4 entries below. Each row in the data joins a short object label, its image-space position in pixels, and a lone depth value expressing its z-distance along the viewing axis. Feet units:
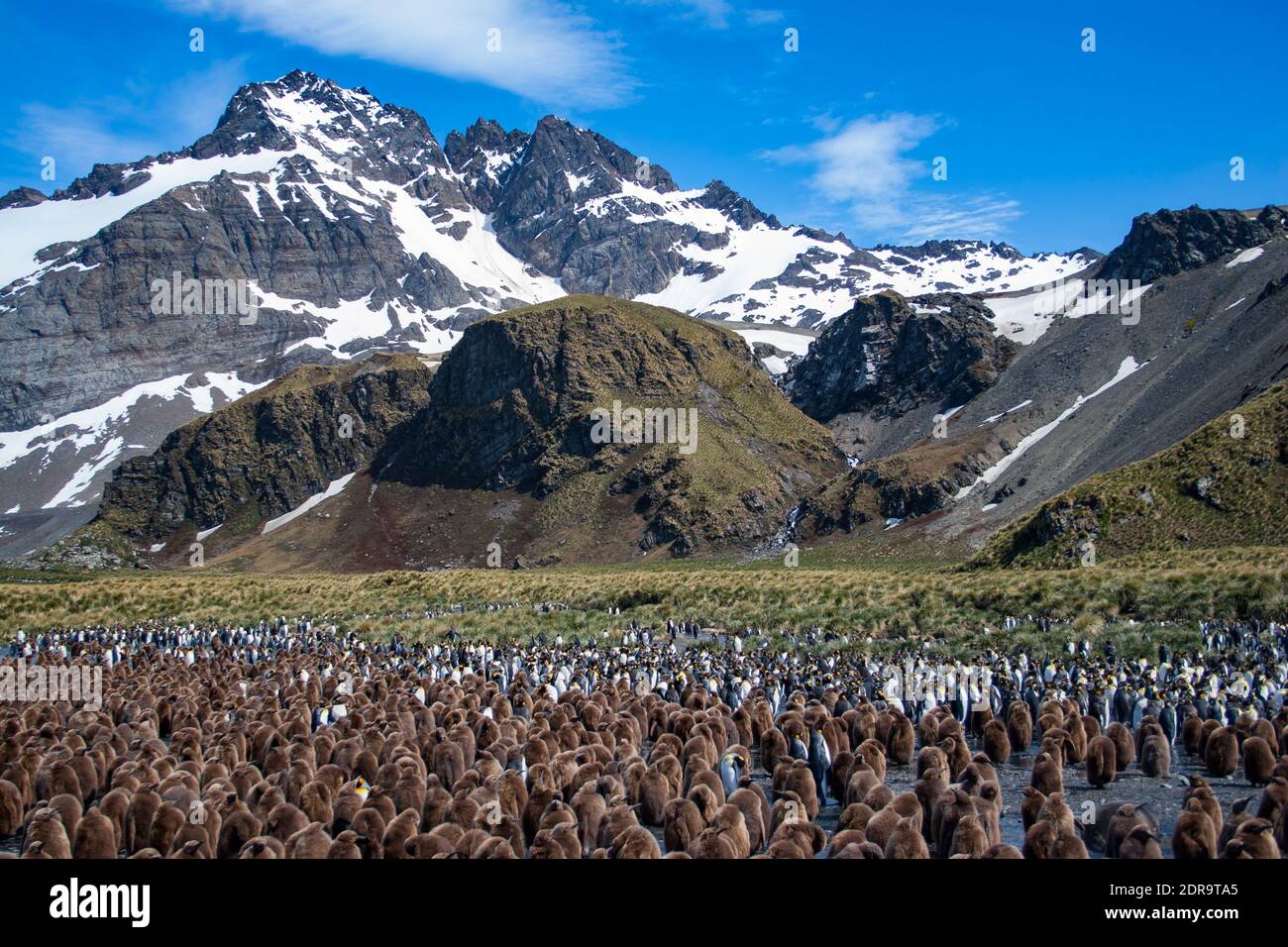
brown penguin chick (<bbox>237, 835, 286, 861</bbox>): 31.19
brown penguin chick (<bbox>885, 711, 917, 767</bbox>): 51.21
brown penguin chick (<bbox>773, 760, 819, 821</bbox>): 40.55
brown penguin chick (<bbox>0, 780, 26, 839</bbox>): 41.01
